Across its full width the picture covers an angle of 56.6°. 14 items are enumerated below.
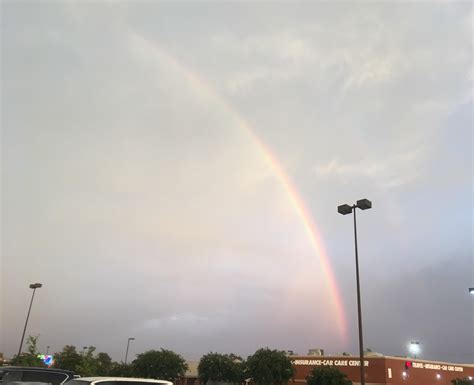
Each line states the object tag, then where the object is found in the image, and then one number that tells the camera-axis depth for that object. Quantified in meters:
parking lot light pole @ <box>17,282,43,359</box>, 49.80
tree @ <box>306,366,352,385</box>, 47.25
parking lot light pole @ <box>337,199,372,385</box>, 20.80
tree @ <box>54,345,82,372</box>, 62.66
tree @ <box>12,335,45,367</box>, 47.57
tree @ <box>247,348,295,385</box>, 52.53
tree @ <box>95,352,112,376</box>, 87.26
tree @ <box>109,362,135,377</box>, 62.40
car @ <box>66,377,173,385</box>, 10.07
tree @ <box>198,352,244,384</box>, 59.44
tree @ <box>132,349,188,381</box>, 58.44
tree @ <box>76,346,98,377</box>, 45.12
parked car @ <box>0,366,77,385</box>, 14.53
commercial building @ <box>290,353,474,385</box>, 53.91
